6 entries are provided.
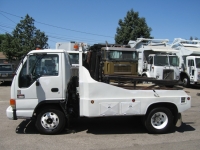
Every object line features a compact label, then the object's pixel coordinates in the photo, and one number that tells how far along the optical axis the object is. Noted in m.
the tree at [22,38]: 31.84
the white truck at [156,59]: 16.95
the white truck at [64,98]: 5.77
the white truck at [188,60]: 17.39
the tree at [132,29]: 29.72
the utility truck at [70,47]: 12.79
